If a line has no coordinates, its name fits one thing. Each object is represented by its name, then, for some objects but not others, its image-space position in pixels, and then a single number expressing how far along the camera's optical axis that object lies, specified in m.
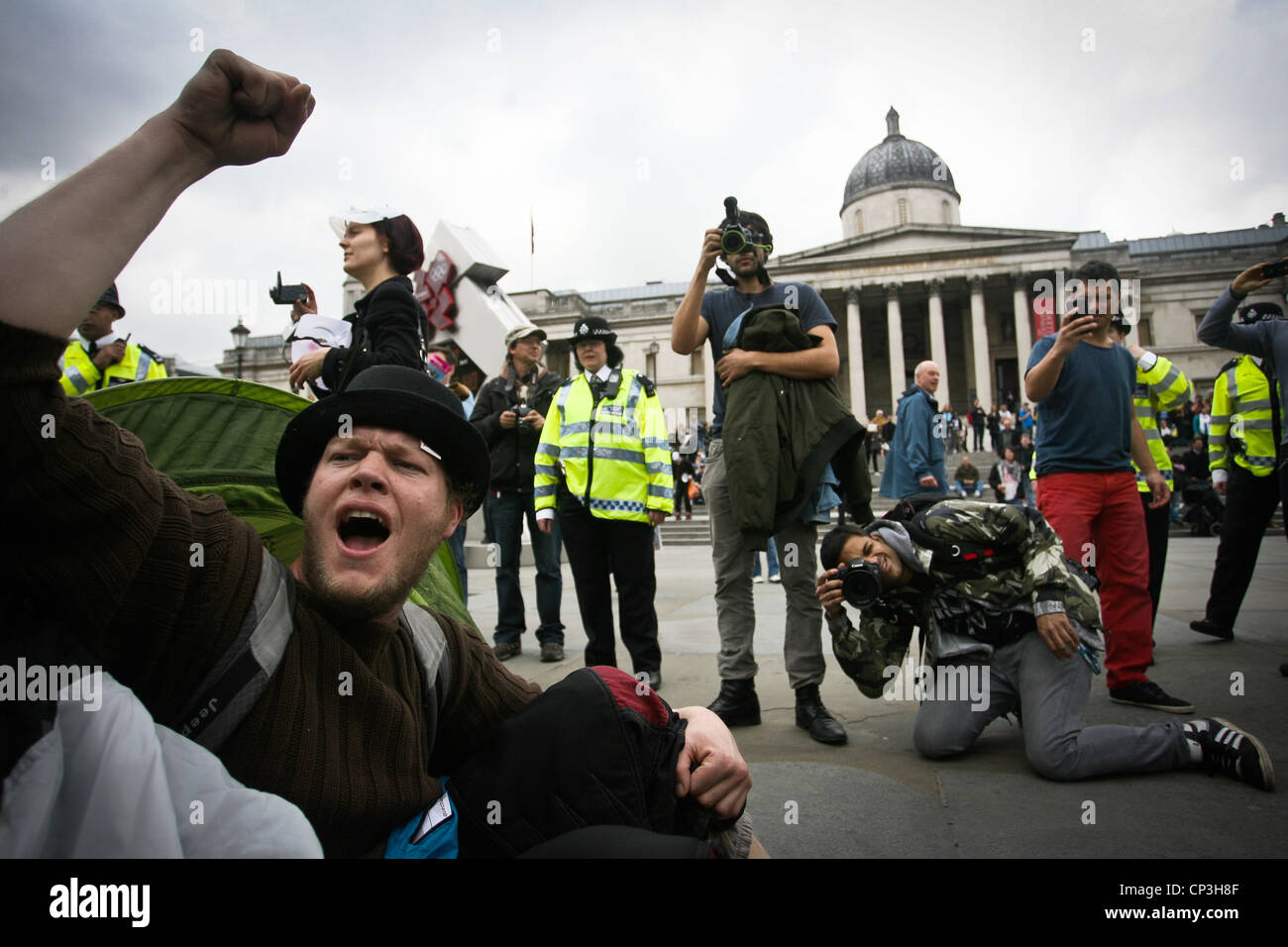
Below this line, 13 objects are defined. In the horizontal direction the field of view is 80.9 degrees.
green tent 2.17
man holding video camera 3.13
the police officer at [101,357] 4.78
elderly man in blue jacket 6.42
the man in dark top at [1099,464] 3.40
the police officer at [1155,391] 5.07
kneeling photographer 2.60
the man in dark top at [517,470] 4.84
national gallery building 39.28
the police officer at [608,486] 3.89
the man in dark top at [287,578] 0.87
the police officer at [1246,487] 4.41
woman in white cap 2.61
